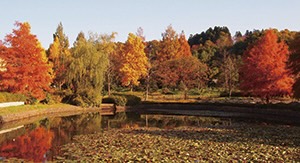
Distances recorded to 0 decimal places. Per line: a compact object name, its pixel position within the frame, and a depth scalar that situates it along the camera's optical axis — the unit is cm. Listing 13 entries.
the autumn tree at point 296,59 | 2841
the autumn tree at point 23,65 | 3628
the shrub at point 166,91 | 5992
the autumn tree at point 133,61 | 5203
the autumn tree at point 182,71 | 5532
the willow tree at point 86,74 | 4491
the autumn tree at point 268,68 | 3684
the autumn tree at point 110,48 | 5695
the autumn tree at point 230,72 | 5719
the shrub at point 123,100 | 4768
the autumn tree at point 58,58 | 4725
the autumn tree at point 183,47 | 6831
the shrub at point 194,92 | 5909
